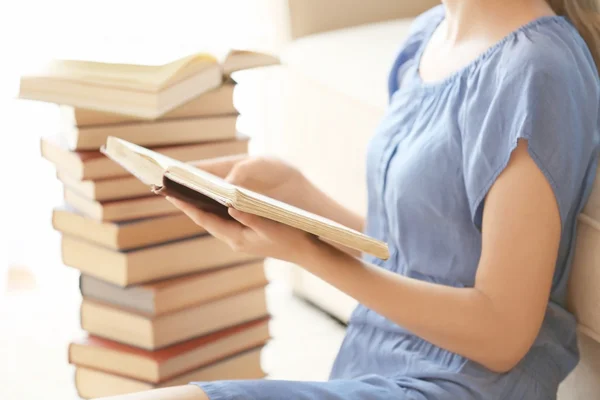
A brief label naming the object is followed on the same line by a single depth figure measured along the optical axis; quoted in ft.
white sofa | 7.52
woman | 5.54
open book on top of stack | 6.48
